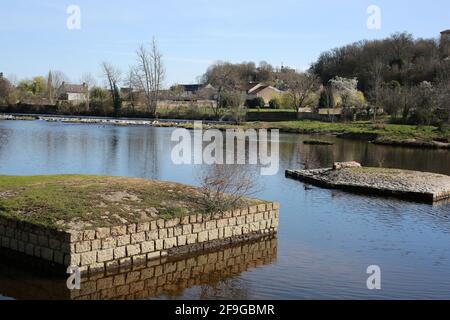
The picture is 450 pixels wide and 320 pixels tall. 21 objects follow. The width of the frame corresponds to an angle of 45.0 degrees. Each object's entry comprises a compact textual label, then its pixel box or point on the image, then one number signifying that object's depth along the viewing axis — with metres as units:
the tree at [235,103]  88.56
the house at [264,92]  123.62
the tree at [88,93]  111.19
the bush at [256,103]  111.62
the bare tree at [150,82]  109.06
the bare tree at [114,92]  106.08
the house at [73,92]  116.38
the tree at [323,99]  96.50
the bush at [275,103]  108.16
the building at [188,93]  127.88
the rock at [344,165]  34.72
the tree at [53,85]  126.89
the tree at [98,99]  107.31
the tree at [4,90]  115.06
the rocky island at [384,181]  28.27
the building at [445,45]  111.25
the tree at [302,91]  99.92
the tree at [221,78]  100.06
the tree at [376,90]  82.80
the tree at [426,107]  73.19
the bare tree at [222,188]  18.11
